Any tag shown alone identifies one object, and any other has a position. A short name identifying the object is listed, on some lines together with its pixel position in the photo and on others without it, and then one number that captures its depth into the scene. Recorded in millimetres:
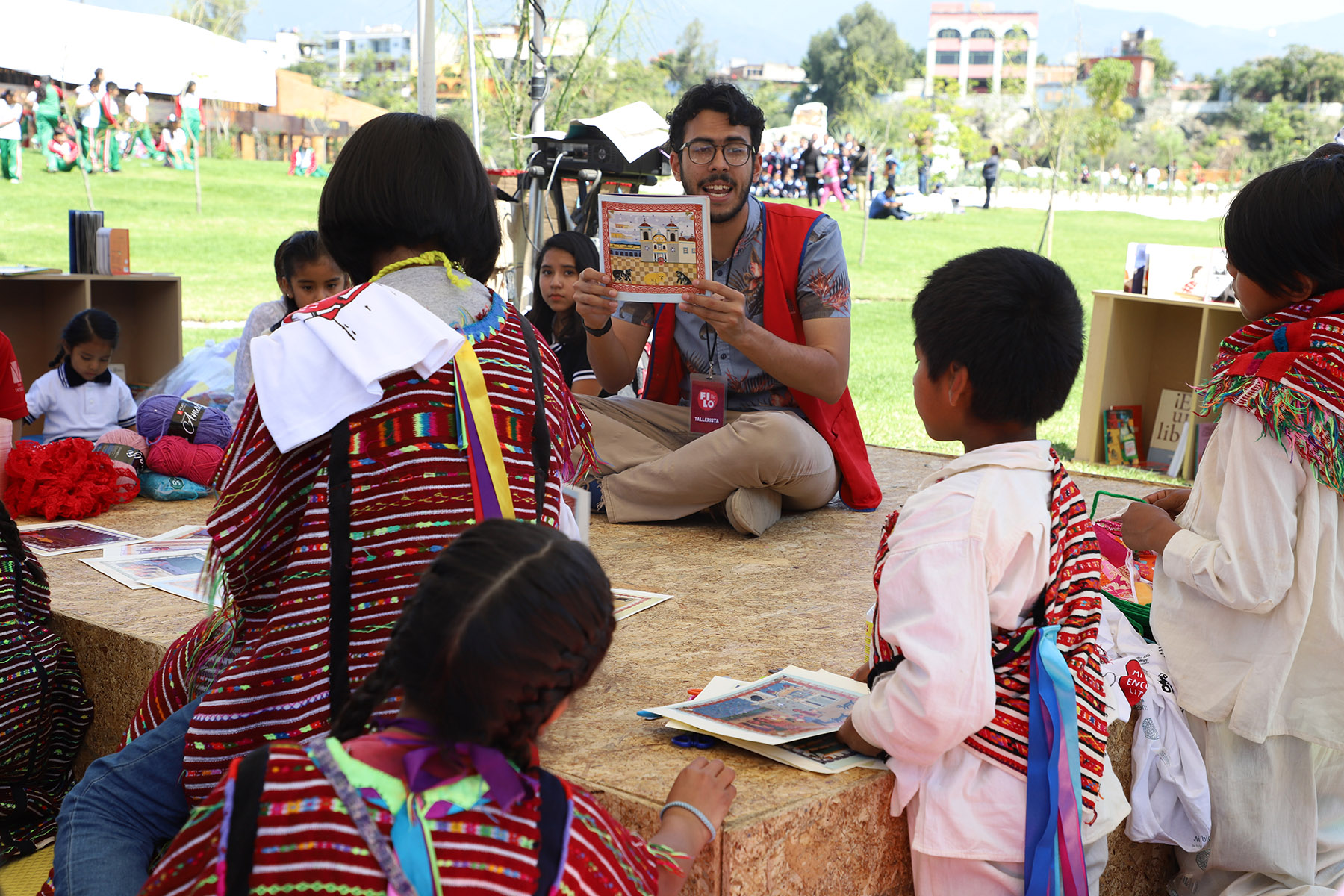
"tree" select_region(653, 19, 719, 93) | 48747
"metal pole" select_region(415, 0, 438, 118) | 7086
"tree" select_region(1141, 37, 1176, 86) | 62928
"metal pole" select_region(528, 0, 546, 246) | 8750
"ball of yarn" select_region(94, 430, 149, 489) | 4242
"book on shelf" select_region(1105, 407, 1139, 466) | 6473
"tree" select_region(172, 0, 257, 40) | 32719
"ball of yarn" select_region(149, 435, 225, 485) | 4312
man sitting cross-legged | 3521
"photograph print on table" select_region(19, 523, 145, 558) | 3490
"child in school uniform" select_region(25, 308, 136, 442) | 4809
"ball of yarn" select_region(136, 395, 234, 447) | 4527
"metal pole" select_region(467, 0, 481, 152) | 9208
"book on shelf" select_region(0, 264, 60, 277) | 5711
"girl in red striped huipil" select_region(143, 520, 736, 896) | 1157
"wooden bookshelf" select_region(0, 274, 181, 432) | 6340
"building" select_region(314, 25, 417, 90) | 52875
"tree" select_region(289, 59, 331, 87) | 48594
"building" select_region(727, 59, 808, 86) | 69119
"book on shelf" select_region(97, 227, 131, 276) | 6160
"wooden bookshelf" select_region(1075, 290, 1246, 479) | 6438
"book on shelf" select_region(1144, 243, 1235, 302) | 6199
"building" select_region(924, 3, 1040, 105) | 82431
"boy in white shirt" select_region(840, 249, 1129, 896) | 1681
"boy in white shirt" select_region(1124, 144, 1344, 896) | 2096
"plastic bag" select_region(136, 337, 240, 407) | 5535
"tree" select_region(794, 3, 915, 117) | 58375
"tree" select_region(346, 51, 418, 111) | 36966
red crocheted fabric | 3904
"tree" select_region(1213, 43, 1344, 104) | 48781
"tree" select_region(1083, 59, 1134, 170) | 16406
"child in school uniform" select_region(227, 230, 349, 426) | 3891
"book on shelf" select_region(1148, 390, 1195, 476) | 6461
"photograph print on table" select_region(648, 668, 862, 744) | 1983
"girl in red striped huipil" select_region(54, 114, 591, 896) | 1661
